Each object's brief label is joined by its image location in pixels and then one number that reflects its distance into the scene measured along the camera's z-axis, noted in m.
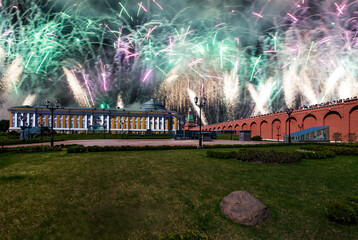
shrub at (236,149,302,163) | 10.86
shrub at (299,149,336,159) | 12.54
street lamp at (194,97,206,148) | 20.52
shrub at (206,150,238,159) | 12.16
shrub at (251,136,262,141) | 38.61
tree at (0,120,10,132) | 92.31
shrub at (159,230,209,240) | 3.59
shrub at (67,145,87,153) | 13.76
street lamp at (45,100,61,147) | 22.34
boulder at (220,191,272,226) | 4.91
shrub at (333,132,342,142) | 31.92
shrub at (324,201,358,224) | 4.74
